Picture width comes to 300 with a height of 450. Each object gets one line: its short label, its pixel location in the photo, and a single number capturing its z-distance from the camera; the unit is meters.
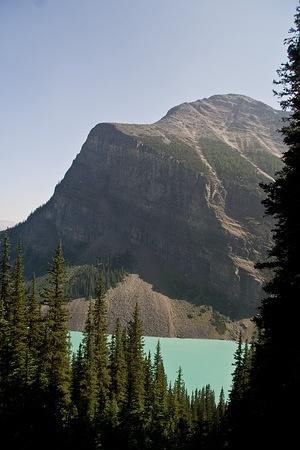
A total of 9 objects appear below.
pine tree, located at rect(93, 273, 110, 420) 50.85
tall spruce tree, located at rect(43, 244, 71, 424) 38.78
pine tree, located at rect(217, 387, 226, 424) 81.27
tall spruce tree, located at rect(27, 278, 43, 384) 43.91
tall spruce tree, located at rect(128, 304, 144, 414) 54.25
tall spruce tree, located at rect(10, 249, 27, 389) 40.72
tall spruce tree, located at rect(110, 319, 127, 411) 55.25
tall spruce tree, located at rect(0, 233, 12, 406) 40.53
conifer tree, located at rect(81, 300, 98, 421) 46.12
